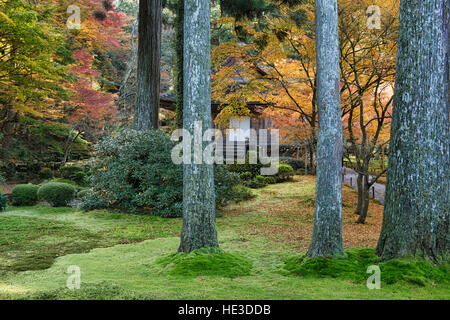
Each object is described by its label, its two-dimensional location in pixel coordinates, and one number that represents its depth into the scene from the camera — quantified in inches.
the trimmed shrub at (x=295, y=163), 925.2
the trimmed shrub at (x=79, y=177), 780.0
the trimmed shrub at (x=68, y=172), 802.0
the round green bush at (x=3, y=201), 493.1
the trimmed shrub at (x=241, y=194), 510.0
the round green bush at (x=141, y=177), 459.2
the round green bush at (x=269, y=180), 769.1
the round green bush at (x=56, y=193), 526.3
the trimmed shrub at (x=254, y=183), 731.4
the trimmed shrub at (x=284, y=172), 792.9
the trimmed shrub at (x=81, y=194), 573.3
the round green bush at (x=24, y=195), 545.3
